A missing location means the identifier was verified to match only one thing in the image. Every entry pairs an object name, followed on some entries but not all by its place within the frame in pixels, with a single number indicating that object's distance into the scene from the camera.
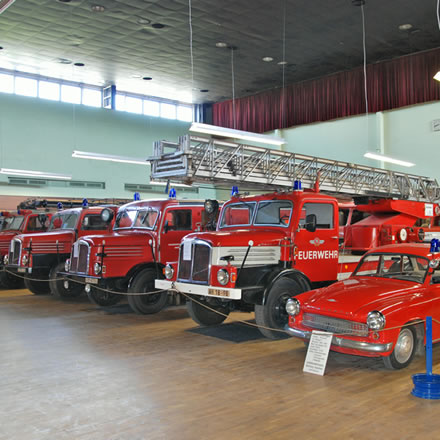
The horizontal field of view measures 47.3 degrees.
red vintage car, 5.11
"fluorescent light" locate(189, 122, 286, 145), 9.59
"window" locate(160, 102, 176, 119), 23.75
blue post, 4.60
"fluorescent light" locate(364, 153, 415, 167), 12.01
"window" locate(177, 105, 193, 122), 24.48
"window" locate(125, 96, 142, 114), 22.58
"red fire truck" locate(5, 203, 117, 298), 10.77
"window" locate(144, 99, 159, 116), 23.23
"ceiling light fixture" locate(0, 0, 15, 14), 6.05
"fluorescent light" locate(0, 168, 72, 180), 16.05
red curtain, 17.50
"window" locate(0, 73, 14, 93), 19.31
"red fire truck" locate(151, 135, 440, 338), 6.67
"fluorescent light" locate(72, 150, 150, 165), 14.03
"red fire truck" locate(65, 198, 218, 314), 8.67
